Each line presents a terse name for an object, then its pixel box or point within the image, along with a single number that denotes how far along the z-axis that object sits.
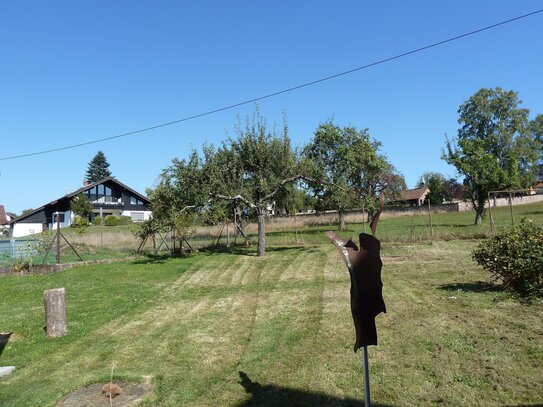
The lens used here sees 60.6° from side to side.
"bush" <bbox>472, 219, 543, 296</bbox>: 8.00
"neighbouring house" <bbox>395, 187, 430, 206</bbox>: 82.31
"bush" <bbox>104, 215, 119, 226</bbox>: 49.14
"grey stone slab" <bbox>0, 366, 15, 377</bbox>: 6.31
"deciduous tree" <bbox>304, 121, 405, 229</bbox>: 19.89
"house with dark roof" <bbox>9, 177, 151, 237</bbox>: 55.99
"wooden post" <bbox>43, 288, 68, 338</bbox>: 8.12
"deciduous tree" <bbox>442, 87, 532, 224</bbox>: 51.34
